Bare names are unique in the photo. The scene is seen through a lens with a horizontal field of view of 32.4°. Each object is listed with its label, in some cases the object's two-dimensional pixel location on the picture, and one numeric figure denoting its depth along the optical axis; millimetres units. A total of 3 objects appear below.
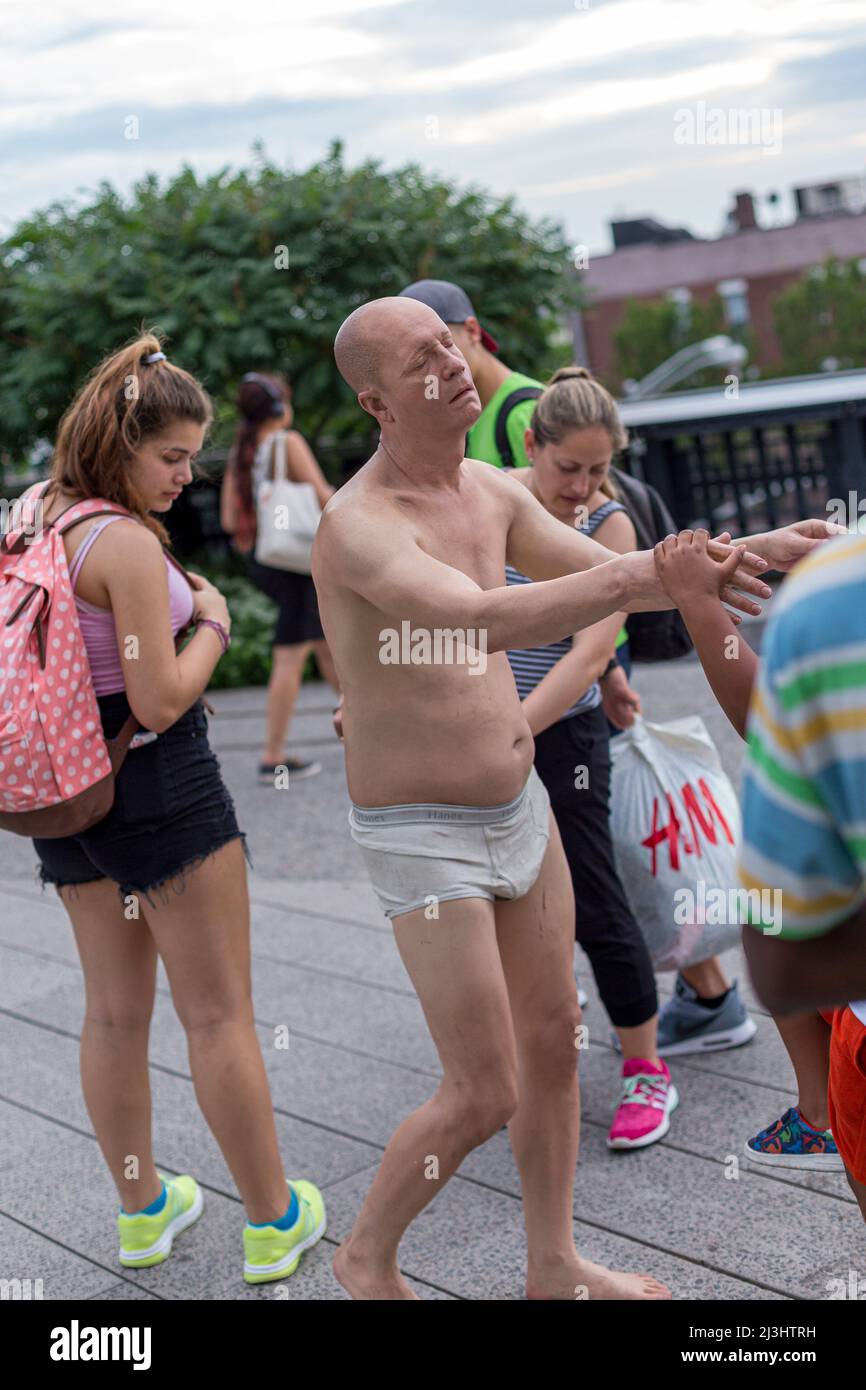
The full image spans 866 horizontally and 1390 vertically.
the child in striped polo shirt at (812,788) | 1217
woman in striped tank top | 3613
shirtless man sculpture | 2635
